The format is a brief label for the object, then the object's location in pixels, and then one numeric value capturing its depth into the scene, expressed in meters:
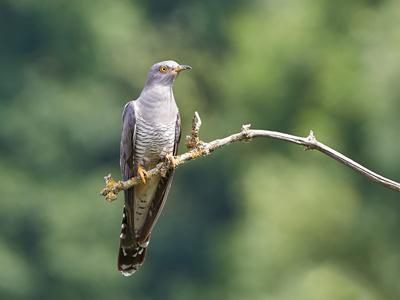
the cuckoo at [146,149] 7.46
